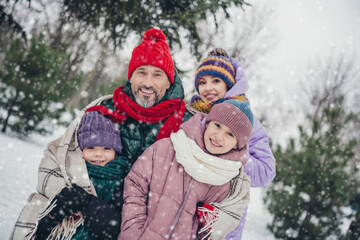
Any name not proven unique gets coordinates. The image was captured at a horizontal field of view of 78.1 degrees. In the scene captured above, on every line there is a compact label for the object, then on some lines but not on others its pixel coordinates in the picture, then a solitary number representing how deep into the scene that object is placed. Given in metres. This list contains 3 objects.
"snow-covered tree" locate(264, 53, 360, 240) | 6.07
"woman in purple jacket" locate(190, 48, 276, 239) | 1.86
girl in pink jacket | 1.41
